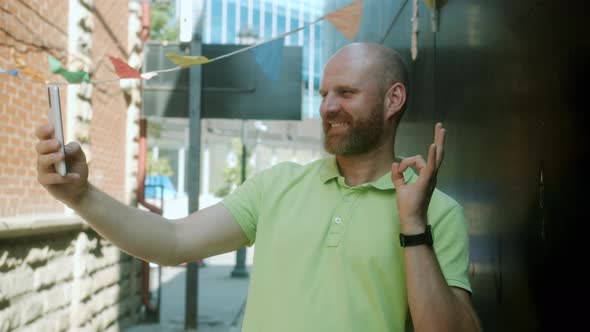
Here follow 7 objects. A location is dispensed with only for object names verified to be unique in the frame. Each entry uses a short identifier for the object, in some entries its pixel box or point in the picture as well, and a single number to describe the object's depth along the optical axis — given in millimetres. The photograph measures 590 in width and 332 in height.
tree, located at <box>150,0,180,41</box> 19953
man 1801
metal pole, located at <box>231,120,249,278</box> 14555
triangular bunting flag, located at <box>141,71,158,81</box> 4334
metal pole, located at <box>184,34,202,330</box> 8953
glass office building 39750
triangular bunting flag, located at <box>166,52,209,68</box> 3621
